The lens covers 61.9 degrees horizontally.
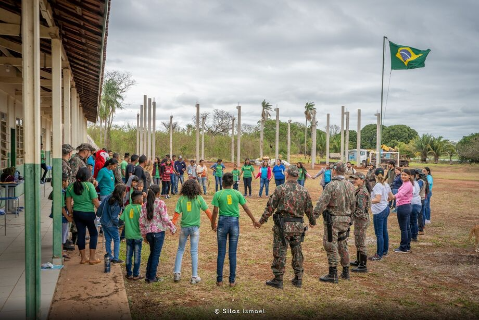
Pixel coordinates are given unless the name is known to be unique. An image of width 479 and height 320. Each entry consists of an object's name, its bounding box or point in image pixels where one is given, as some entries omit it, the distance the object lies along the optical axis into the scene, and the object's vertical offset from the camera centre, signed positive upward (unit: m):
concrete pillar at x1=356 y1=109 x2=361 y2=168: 37.12 +1.38
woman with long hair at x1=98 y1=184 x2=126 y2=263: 6.24 -1.00
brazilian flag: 14.56 +3.50
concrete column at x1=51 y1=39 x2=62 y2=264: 6.19 -0.22
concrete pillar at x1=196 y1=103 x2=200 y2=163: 32.39 +2.06
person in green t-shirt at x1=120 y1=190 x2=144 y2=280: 5.84 -1.18
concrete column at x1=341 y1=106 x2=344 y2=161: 37.06 +2.18
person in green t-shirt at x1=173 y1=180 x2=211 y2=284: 5.74 -0.87
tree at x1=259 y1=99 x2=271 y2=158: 55.84 +6.18
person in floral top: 5.65 -1.03
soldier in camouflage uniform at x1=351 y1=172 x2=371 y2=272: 6.65 -1.17
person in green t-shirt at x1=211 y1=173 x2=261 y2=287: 5.66 -0.94
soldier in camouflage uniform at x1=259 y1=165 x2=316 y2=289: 5.74 -1.00
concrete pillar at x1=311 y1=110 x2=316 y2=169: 39.03 +1.43
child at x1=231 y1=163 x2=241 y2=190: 16.66 -1.03
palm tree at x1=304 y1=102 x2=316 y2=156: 57.99 +6.04
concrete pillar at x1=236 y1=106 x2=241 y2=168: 36.44 +2.46
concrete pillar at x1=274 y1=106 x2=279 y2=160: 36.99 +2.94
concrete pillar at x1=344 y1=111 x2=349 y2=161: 40.37 +3.07
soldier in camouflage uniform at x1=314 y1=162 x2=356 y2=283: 6.08 -0.96
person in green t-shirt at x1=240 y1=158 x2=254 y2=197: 16.56 -0.84
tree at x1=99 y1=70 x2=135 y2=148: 44.28 +5.52
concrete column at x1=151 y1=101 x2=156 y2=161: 31.41 +2.52
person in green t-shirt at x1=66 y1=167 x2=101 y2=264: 6.22 -0.80
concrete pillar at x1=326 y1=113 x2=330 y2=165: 38.81 +1.96
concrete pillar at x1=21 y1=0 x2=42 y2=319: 4.23 -0.06
